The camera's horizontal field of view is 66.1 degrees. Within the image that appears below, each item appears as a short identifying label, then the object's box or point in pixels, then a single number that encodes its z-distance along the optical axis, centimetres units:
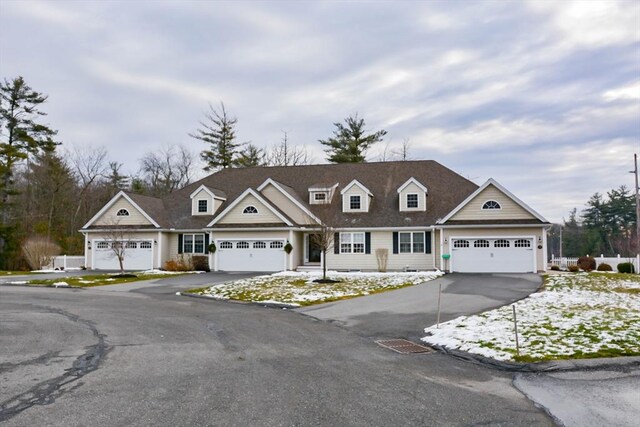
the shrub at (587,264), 3084
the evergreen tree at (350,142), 4753
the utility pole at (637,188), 3286
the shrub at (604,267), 3066
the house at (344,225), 2603
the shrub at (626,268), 2923
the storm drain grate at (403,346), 923
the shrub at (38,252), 3262
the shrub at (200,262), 2939
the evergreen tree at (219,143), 5044
